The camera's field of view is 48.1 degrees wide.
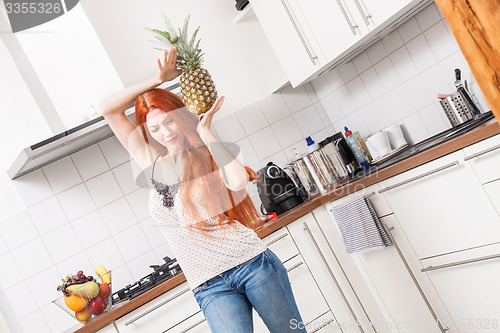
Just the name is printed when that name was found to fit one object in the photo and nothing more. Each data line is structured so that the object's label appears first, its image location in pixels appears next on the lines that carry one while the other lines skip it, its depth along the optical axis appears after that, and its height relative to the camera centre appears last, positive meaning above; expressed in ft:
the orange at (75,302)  8.48 -0.53
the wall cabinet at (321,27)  8.51 +1.44
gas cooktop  8.88 -0.82
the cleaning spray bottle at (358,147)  10.90 -0.57
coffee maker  10.28 -0.56
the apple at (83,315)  8.52 -0.74
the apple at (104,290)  8.90 -0.59
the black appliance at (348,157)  10.92 -0.65
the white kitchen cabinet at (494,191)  7.04 -1.66
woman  5.90 -0.07
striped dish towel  8.82 -1.61
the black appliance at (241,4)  11.39 +3.11
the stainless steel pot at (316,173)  10.79 -0.61
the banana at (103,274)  9.24 -0.37
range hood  8.82 +1.84
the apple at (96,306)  8.63 -0.74
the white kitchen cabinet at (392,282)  8.70 -2.67
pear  8.60 -0.41
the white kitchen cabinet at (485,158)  6.86 -1.21
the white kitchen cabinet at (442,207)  7.35 -1.69
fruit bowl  8.52 -0.53
